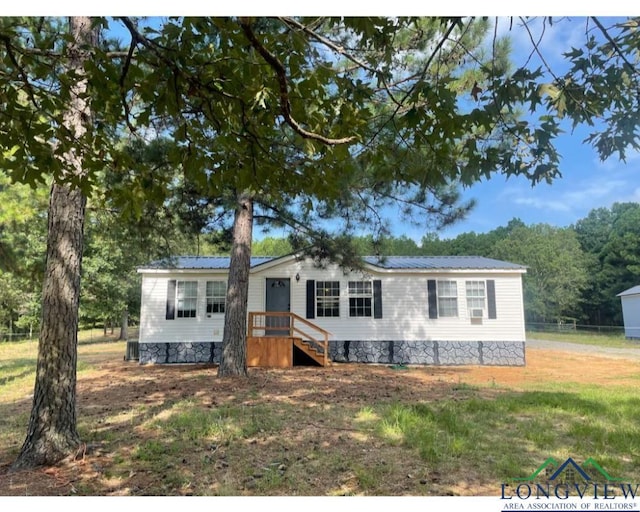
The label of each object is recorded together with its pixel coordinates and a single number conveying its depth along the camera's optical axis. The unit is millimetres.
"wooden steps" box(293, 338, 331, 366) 10227
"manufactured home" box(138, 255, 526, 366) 11031
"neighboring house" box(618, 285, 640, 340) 20247
